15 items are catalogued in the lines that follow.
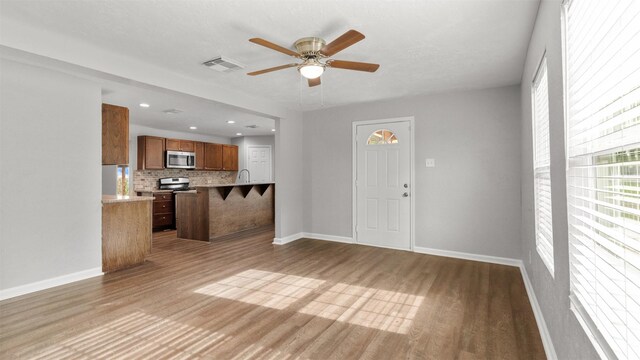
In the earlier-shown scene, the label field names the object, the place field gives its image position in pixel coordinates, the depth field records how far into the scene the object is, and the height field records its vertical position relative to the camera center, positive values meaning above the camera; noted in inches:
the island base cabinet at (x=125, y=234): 147.5 -25.1
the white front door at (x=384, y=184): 188.1 -2.0
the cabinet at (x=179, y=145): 288.7 +37.0
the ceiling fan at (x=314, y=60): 103.3 +41.6
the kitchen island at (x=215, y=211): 221.6 -21.4
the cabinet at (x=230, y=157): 342.1 +28.7
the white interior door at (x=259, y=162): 361.7 +24.0
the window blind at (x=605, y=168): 34.5 +1.5
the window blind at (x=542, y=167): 86.6 +3.8
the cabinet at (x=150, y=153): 271.7 +27.8
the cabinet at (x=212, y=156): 323.6 +28.4
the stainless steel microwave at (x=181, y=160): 286.7 +22.6
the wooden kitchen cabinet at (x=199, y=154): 313.4 +29.8
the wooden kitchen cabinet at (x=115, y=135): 154.4 +25.1
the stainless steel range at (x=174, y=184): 291.4 -0.6
